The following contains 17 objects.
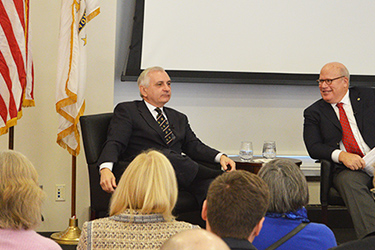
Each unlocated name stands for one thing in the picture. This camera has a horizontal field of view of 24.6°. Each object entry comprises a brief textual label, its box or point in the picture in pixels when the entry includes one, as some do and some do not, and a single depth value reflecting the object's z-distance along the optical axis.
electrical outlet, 7.24
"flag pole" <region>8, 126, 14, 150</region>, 6.19
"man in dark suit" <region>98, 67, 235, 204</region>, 5.82
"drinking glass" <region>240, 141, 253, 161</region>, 6.63
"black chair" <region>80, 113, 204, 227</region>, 5.80
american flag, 5.82
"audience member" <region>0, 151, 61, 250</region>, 2.80
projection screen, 8.09
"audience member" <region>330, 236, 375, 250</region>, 2.14
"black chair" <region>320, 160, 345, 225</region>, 6.19
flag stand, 6.51
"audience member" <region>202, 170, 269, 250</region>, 2.49
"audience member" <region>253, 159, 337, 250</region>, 3.06
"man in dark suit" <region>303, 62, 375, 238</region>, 6.50
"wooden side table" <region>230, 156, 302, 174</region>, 6.29
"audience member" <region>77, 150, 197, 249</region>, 3.03
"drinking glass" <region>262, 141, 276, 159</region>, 6.74
